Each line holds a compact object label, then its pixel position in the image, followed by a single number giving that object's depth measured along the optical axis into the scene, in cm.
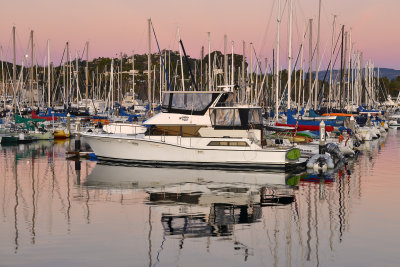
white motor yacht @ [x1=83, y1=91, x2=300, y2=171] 2925
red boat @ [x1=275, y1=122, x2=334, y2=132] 4144
